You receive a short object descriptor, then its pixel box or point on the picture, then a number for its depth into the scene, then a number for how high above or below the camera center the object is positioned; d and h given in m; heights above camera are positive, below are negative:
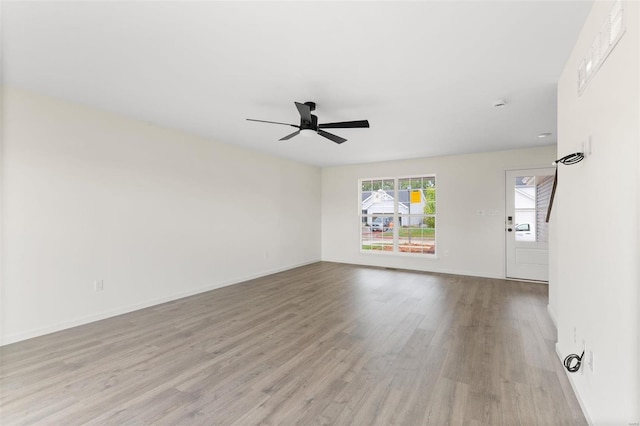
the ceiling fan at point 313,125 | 3.11 +1.00
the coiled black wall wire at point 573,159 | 1.92 +0.40
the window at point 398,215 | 6.56 -0.02
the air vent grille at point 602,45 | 1.39 +0.93
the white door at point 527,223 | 5.38 -0.16
